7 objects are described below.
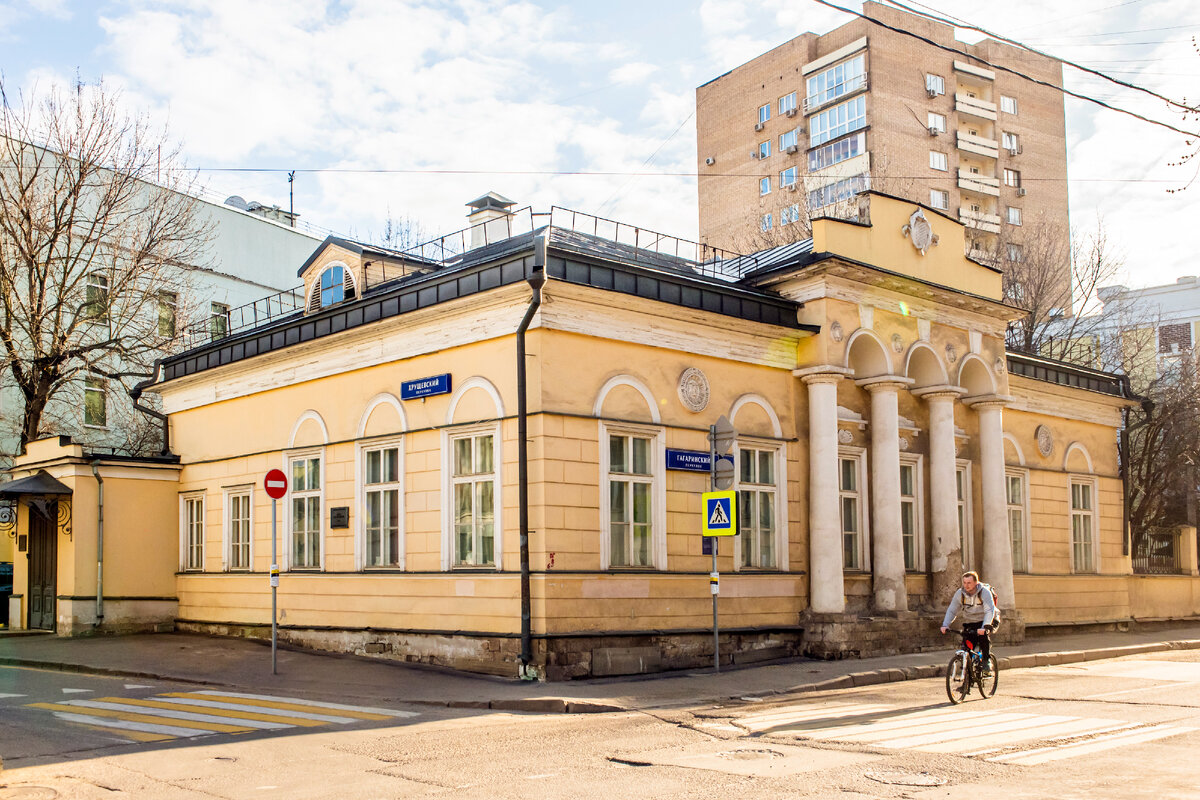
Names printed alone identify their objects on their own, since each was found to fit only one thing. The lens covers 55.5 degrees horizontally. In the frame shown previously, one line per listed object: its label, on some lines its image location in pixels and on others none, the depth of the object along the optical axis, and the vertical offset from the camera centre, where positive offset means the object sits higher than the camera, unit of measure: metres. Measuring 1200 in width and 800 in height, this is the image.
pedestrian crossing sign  16.04 -0.38
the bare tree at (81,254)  26.77 +6.07
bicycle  13.41 -2.26
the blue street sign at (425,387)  17.42 +1.61
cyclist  13.97 -1.62
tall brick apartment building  56.62 +18.73
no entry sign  16.33 +0.13
